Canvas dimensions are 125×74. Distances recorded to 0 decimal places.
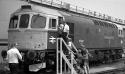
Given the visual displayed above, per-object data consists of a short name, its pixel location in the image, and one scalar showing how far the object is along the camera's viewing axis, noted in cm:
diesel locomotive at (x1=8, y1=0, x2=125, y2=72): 1271
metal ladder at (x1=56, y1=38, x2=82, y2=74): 1196
